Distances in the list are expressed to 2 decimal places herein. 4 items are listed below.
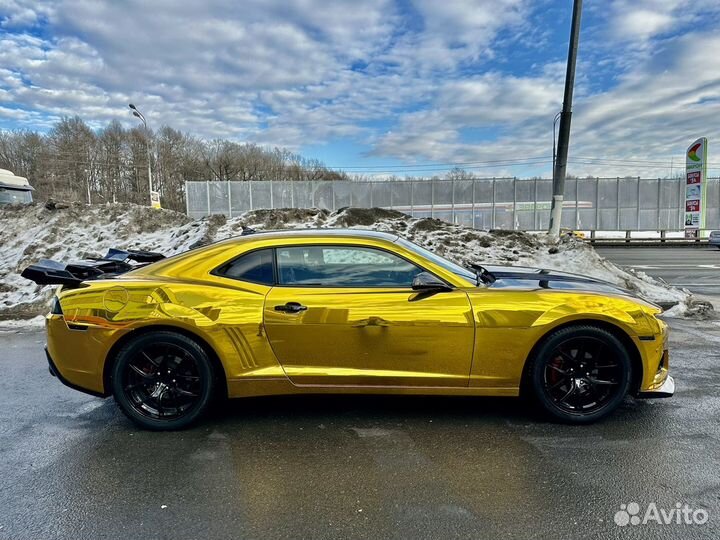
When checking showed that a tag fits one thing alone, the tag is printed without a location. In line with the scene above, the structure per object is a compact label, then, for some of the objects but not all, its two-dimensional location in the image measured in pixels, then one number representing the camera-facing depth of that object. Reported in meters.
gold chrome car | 3.31
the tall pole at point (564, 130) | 10.72
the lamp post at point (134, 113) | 29.36
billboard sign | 26.29
